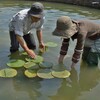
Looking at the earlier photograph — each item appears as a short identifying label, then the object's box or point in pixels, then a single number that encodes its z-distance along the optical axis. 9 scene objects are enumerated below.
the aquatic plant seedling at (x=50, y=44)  4.15
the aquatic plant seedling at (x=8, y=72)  3.05
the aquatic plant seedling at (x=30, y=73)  3.05
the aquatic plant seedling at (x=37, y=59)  3.37
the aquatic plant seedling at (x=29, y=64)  3.23
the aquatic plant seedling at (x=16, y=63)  3.29
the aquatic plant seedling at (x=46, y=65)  3.23
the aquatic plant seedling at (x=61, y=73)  3.02
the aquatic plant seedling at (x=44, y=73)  3.02
